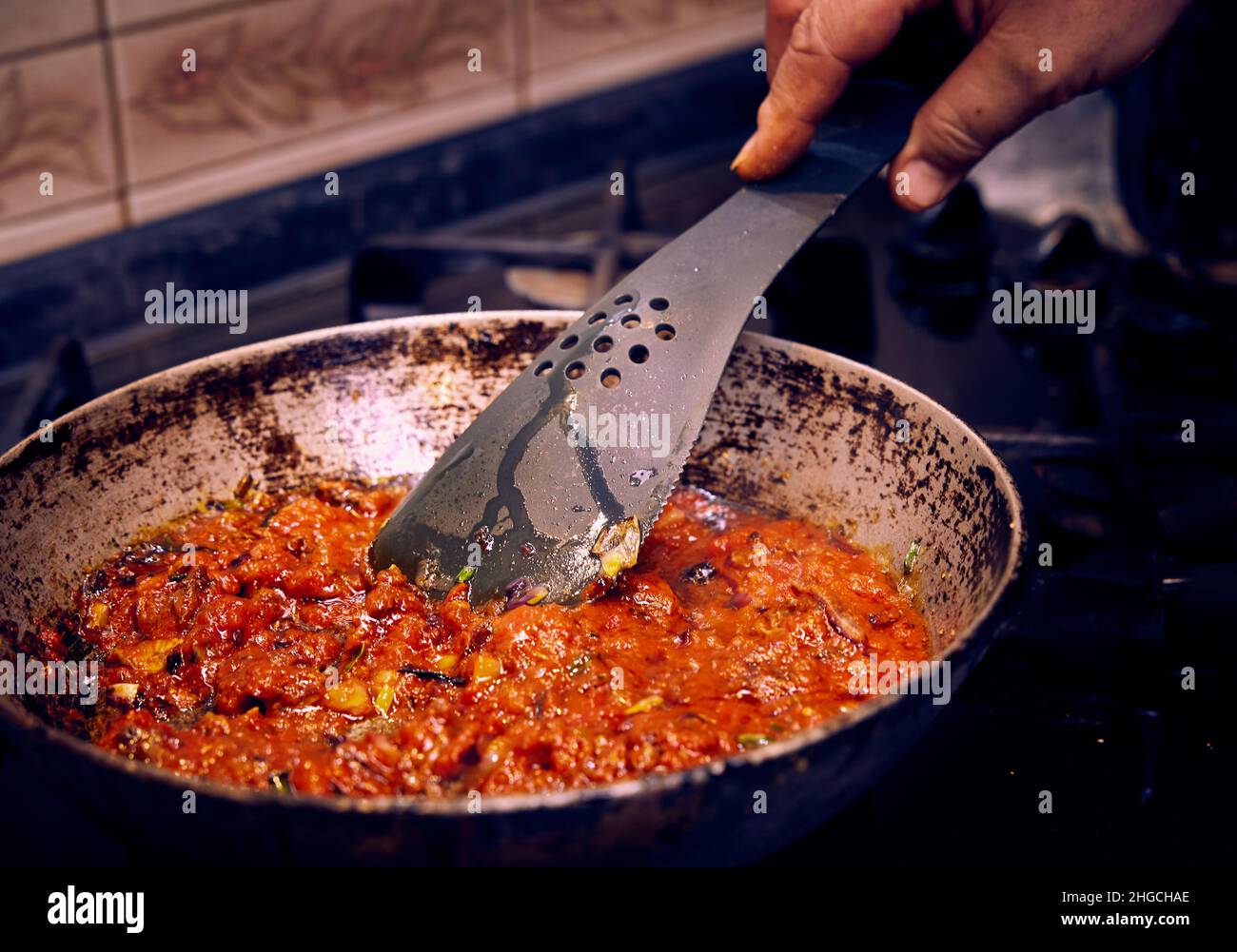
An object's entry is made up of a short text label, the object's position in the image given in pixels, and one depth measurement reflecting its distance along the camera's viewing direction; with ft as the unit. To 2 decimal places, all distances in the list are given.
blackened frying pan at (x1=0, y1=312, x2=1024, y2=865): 1.18
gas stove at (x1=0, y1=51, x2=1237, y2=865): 1.50
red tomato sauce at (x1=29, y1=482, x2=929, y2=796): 1.36
